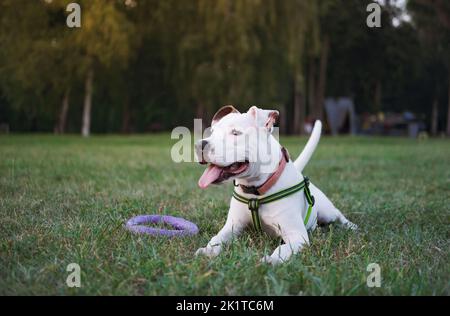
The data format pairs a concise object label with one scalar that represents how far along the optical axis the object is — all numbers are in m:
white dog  2.83
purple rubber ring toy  3.23
